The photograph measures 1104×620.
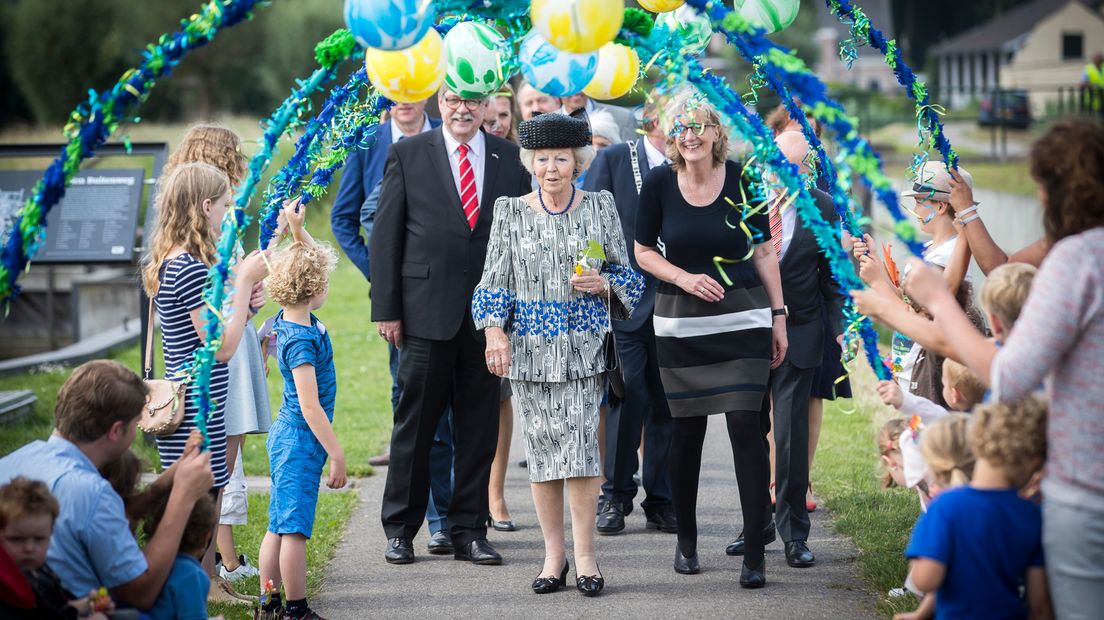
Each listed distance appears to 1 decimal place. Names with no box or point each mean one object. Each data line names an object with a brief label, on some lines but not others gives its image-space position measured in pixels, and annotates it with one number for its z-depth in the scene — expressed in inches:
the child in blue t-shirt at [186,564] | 290.4
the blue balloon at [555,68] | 333.4
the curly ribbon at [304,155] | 360.5
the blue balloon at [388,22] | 288.8
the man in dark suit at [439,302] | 453.1
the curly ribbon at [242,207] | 311.9
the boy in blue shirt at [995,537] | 249.8
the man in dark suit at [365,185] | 525.7
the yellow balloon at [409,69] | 323.6
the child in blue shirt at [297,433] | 377.4
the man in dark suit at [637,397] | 500.4
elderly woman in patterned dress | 415.8
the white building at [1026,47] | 4965.6
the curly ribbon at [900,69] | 386.9
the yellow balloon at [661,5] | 355.6
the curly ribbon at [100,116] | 290.2
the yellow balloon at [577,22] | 290.0
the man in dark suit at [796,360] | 450.0
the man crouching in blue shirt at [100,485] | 273.0
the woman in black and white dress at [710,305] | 415.5
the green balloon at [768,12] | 372.5
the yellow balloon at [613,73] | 374.3
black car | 2065.7
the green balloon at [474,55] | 353.7
